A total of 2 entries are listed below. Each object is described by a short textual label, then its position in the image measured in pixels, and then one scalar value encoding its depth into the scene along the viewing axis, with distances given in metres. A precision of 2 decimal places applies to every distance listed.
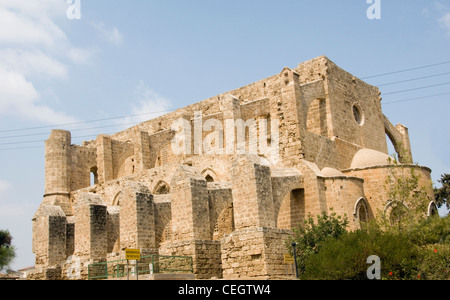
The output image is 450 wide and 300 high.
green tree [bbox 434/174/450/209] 29.94
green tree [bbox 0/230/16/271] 32.88
